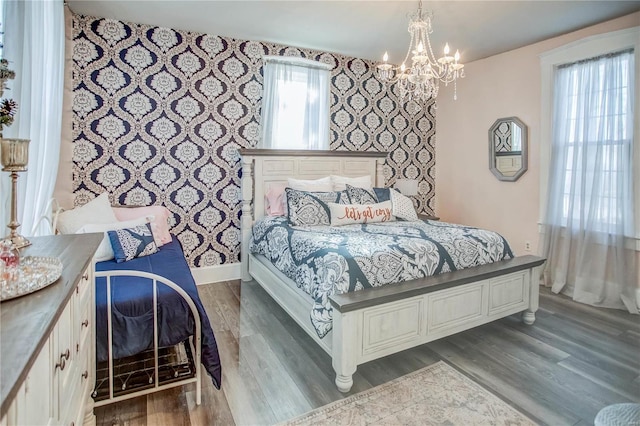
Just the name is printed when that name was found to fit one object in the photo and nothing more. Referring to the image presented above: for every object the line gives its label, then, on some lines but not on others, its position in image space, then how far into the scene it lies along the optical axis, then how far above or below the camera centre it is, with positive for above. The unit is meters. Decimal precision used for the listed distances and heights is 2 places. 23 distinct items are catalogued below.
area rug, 1.86 -1.06
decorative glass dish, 0.96 -0.22
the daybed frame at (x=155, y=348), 1.79 -0.75
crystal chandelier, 2.57 +1.00
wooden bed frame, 2.12 -0.67
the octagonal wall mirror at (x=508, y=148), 4.17 +0.73
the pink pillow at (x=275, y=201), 3.91 +0.04
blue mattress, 1.84 -0.62
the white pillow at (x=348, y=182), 4.13 +0.28
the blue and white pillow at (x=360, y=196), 3.77 +0.11
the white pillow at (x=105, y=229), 2.59 -0.21
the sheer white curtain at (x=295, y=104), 4.15 +1.18
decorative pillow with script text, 3.46 -0.06
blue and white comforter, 2.29 -0.33
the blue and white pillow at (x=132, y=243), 2.62 -0.31
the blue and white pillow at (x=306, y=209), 3.42 -0.03
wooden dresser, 0.72 -0.38
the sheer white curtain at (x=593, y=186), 3.29 +0.26
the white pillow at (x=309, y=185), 3.92 +0.22
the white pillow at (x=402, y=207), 3.79 +0.01
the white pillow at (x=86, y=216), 2.71 -0.13
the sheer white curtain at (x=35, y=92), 1.86 +0.62
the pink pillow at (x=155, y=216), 3.20 -0.14
